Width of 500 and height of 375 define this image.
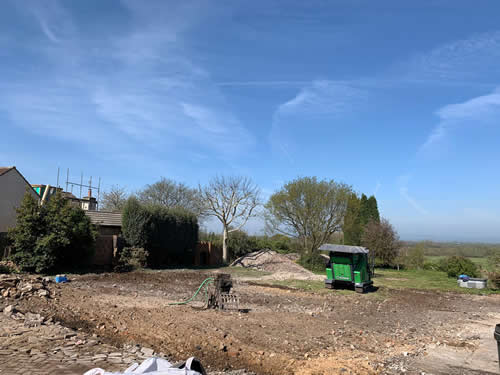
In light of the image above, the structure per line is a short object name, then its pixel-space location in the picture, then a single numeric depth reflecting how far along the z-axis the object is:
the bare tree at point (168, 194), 40.62
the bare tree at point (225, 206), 27.75
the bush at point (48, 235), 15.97
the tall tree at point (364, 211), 31.59
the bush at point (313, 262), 24.98
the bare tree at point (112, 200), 40.50
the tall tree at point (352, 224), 28.98
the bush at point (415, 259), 29.50
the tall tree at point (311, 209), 27.36
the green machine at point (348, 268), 14.67
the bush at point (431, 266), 28.30
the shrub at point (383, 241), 28.91
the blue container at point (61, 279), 13.86
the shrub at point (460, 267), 22.55
